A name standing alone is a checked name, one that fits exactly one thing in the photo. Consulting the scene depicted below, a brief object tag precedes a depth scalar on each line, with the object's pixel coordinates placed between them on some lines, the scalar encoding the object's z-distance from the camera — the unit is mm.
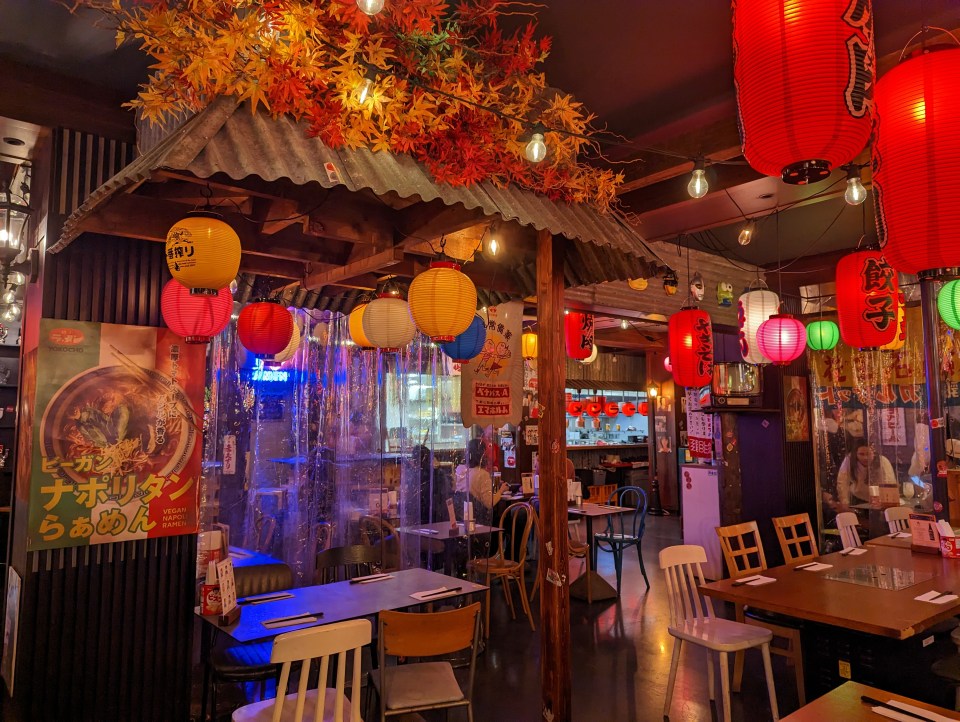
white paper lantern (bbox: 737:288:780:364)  5547
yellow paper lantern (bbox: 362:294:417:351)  3881
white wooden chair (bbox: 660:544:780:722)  3670
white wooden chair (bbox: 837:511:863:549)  5461
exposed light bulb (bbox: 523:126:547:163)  3436
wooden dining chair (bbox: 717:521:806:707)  4004
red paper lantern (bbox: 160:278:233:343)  3350
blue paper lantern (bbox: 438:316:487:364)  4105
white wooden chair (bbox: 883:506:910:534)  6184
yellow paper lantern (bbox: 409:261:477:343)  3268
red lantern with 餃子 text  4277
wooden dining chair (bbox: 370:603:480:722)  3000
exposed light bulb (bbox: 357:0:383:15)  2516
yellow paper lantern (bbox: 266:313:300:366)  5160
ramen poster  3400
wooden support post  3725
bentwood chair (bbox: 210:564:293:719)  3436
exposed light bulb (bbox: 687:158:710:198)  4133
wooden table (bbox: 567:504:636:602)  6703
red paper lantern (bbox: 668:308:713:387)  5734
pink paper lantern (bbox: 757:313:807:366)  5129
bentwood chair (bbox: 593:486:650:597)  7035
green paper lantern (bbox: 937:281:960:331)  4910
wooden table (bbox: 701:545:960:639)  3121
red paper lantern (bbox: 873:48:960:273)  2246
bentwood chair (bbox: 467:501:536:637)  5965
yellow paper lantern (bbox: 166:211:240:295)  2654
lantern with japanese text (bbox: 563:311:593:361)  6969
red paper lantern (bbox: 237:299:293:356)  4199
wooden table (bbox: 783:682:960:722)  2115
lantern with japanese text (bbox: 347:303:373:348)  4621
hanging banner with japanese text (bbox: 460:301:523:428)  4352
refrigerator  7727
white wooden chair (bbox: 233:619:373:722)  2402
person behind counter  7965
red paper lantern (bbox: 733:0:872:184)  2100
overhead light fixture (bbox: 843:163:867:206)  4203
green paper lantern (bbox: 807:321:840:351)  6578
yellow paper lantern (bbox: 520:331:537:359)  7855
